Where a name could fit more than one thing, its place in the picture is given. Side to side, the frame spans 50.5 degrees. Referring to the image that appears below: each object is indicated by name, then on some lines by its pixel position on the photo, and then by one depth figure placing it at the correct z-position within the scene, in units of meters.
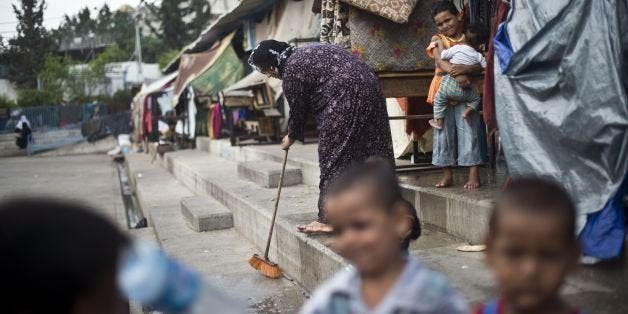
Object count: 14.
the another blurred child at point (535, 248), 1.55
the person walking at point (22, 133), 26.69
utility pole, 32.66
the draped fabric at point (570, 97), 3.10
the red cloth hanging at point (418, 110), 6.23
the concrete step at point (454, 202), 4.11
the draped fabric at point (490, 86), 3.79
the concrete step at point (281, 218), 4.24
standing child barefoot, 4.79
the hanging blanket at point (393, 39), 5.53
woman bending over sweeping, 4.41
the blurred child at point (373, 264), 1.64
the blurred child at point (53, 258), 1.15
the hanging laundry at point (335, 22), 5.55
